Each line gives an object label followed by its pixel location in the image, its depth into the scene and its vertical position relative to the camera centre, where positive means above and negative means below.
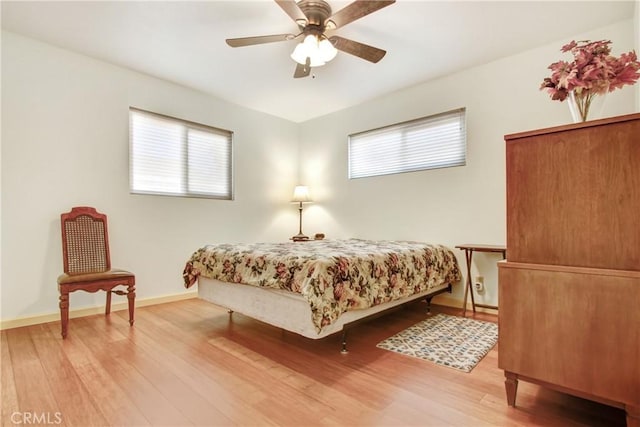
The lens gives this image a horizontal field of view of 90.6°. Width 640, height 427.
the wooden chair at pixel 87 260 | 2.55 -0.41
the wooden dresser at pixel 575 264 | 1.28 -0.22
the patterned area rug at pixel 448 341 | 2.15 -0.98
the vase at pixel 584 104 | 1.56 +0.54
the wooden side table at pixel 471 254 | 2.90 -0.41
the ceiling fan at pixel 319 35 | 2.09 +1.34
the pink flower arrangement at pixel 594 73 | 1.50 +0.67
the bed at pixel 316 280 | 2.05 -0.50
